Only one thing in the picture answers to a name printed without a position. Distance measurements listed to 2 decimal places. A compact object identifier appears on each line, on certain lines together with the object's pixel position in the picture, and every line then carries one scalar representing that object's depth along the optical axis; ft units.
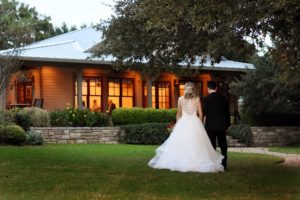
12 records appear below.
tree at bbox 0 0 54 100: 68.80
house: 78.23
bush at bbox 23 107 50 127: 66.64
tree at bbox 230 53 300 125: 75.15
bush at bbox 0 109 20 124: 60.34
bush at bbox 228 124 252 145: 75.31
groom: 35.58
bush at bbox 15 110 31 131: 63.21
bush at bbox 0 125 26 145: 56.75
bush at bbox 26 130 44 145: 59.35
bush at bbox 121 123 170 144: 68.69
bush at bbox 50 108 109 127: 69.36
